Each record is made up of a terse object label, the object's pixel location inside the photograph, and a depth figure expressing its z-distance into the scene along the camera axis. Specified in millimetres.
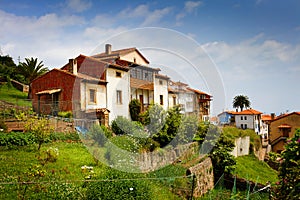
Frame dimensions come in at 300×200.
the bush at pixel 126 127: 11139
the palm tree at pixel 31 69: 27422
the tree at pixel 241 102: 46791
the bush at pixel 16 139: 9078
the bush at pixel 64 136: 11133
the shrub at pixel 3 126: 10820
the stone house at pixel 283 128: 32456
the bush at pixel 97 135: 10672
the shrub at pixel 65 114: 14100
